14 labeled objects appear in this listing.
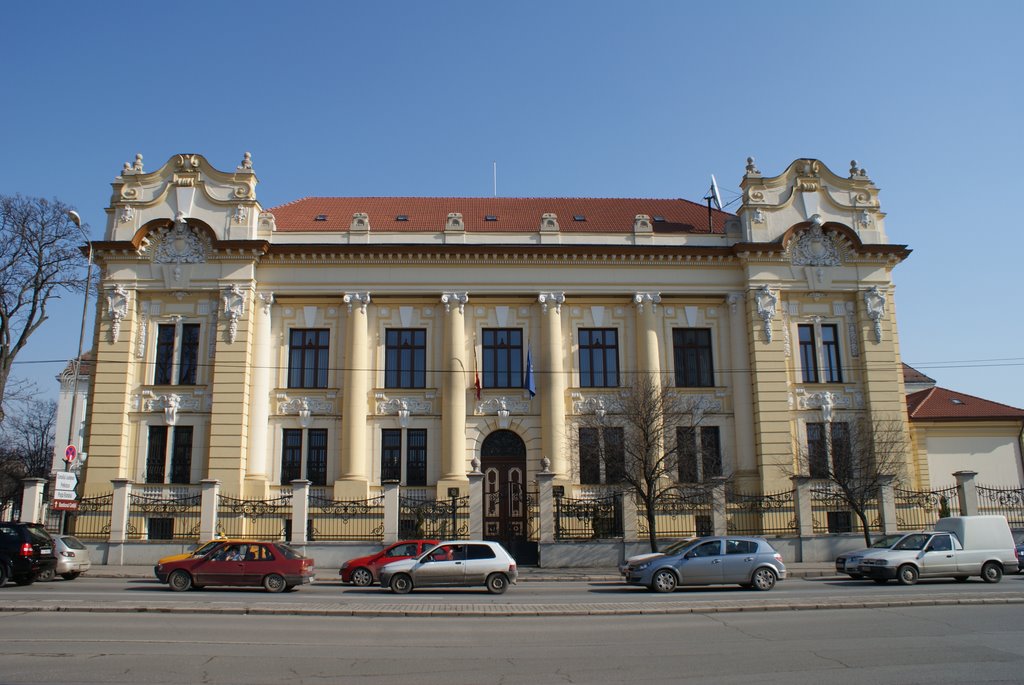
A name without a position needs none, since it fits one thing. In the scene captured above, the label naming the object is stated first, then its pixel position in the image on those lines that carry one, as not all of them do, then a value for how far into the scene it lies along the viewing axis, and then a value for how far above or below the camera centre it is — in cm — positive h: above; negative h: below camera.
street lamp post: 2627 +627
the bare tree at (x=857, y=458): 3055 +145
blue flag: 3441 +483
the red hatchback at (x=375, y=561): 2320 -170
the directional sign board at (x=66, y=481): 2586 +65
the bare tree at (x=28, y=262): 3656 +1059
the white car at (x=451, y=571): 2070 -176
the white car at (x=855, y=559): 2323 -179
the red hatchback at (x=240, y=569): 2073 -168
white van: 2211 -159
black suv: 2117 -129
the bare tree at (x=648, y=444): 2977 +197
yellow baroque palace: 3406 +695
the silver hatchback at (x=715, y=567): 2072 -174
